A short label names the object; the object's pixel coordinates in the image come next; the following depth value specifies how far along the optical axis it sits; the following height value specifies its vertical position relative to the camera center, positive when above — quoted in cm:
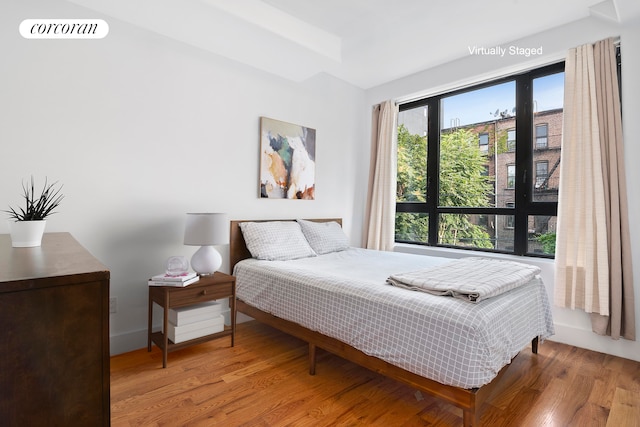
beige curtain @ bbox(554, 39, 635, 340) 238 +12
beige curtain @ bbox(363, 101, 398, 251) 390 +38
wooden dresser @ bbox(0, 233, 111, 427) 67 -30
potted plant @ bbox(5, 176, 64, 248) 131 -8
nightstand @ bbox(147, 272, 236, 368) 216 -61
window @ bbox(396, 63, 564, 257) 294 +53
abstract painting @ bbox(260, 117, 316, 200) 318 +55
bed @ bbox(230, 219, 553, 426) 146 -58
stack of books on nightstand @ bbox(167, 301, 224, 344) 226 -80
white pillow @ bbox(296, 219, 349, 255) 324 -24
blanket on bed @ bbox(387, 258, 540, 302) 167 -37
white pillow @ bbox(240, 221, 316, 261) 281 -26
